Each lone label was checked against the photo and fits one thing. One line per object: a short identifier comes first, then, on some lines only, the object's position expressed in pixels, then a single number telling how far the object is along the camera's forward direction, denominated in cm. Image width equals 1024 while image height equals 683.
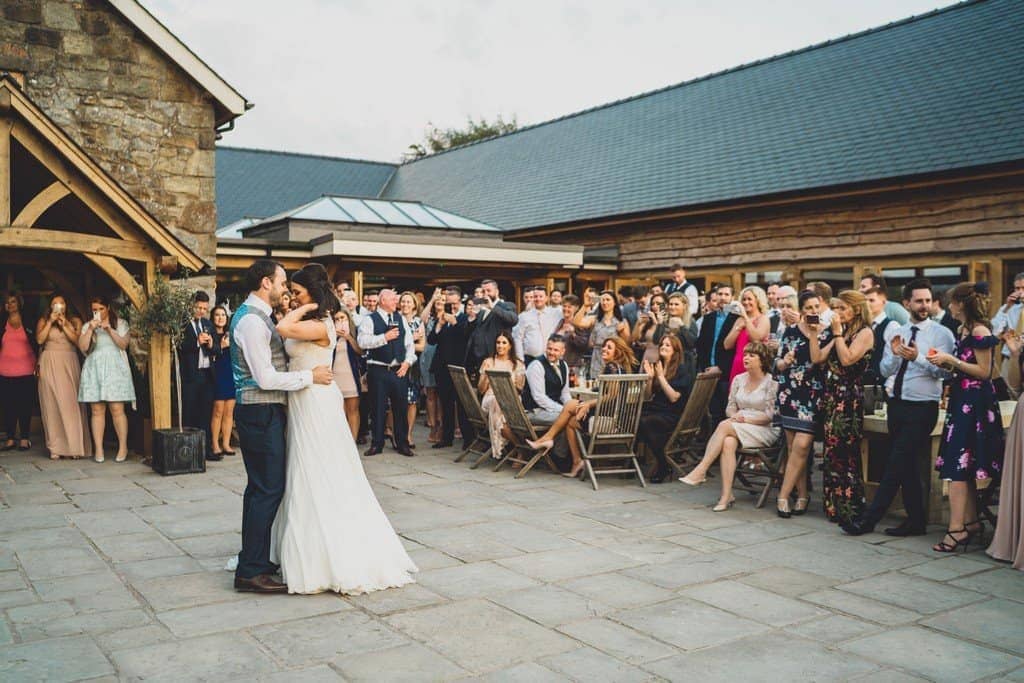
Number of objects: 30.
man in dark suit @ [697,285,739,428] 886
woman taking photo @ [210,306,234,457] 927
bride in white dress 468
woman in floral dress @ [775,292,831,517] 638
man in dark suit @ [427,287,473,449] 988
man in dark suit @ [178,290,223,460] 912
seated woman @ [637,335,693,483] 789
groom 466
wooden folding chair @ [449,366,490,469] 869
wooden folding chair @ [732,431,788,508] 682
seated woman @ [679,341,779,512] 683
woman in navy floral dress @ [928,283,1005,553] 557
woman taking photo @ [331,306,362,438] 929
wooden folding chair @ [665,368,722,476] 784
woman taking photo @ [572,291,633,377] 921
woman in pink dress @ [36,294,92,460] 933
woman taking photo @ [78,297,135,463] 907
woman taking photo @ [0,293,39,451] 987
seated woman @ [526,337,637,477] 798
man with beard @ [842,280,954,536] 587
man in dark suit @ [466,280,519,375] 902
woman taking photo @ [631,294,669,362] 812
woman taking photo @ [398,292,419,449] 982
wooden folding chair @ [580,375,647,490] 754
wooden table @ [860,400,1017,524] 636
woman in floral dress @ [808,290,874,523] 609
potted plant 831
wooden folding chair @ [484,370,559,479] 795
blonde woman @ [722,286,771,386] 760
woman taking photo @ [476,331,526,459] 854
